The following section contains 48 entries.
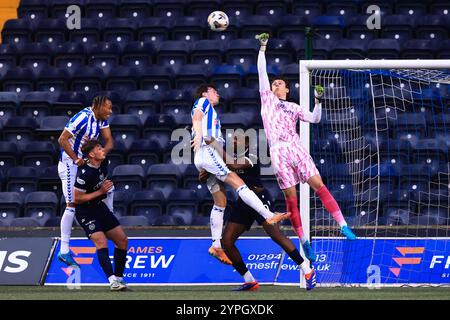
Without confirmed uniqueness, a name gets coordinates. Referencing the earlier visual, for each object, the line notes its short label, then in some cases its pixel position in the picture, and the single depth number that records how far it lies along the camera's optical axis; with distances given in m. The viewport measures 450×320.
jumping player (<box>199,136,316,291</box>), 13.30
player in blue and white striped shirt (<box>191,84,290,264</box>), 13.07
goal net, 14.98
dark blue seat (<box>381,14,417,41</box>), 20.59
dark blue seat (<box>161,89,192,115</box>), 19.42
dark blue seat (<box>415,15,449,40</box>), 20.52
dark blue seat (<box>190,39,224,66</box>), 20.52
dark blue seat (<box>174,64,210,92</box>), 19.92
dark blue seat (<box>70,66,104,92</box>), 20.38
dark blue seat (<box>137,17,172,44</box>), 21.33
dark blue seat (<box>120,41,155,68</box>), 20.78
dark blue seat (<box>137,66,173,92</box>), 20.14
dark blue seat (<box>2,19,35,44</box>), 21.91
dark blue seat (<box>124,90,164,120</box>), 19.69
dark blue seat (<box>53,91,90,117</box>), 19.62
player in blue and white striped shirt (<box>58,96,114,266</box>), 13.81
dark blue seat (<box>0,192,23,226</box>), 18.17
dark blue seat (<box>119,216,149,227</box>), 17.23
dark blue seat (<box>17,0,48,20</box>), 22.50
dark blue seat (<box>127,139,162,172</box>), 18.75
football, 15.58
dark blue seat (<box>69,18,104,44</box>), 21.61
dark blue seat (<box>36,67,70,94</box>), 20.52
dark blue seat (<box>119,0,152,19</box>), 22.05
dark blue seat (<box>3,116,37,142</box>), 19.50
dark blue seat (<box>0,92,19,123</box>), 19.99
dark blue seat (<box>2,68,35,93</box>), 20.62
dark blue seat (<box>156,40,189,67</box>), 20.64
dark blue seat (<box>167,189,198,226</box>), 17.73
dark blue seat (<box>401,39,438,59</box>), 19.70
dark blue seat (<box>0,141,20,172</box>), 19.09
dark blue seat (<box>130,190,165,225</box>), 17.83
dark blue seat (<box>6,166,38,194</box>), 18.67
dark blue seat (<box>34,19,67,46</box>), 21.78
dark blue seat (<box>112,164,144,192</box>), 18.25
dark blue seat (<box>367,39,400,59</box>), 19.75
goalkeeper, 13.22
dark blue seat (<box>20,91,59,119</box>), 19.92
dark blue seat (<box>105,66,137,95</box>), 20.36
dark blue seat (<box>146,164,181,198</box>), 18.25
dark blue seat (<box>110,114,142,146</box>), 19.09
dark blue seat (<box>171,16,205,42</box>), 21.27
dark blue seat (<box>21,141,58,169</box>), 19.06
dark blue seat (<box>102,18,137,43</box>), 21.47
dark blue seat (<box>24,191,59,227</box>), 18.05
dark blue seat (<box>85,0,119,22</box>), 22.19
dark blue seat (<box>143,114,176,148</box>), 19.00
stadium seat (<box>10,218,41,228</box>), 17.58
